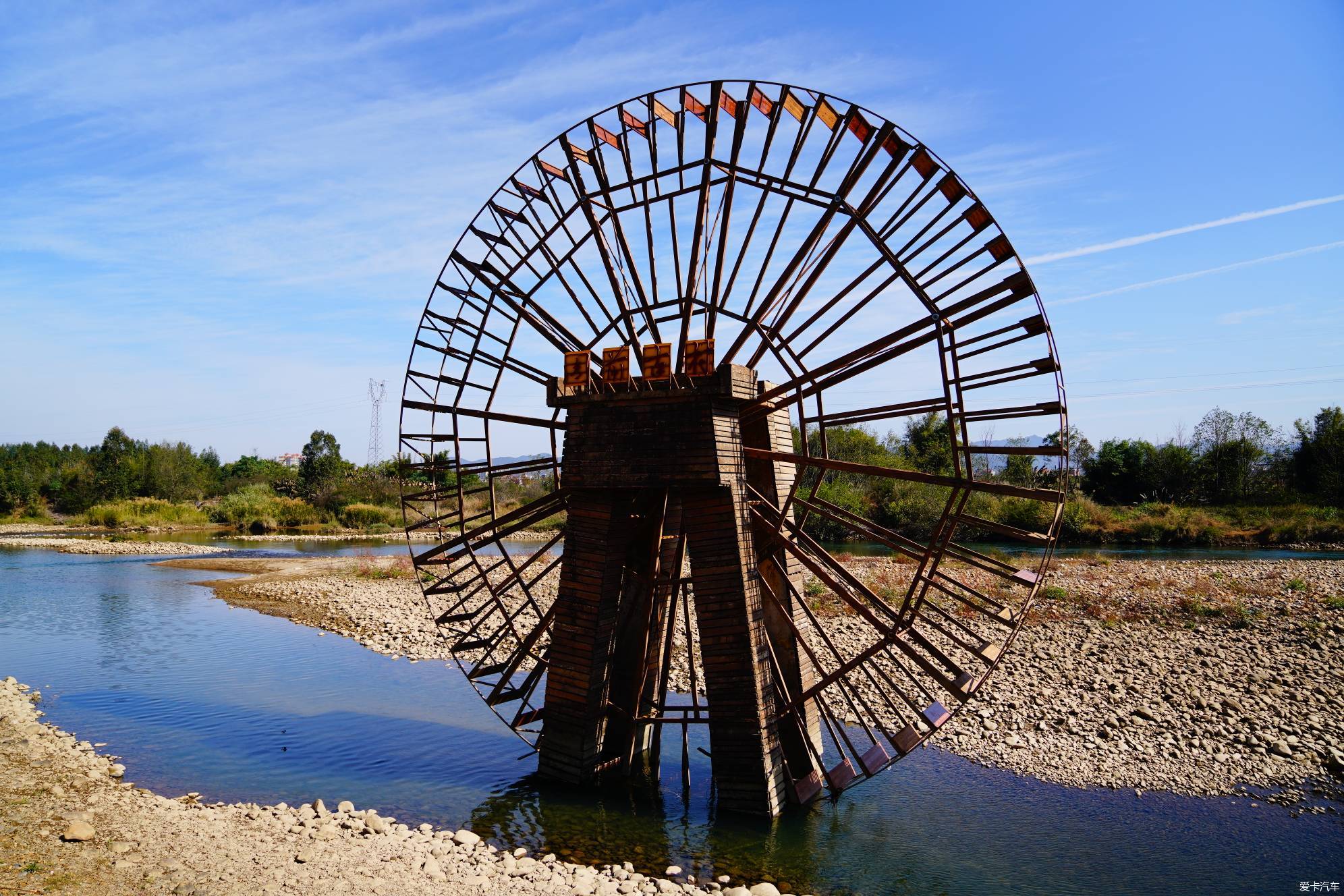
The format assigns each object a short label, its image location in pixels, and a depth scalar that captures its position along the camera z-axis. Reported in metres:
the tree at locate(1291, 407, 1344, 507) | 44.88
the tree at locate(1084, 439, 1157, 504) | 51.09
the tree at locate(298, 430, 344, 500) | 67.69
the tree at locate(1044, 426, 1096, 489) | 49.53
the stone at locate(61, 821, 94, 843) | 9.39
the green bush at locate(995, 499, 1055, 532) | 42.62
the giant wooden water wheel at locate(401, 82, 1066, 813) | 10.29
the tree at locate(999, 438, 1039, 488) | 45.84
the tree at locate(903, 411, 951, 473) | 51.03
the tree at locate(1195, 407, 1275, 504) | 49.31
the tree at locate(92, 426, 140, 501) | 71.50
